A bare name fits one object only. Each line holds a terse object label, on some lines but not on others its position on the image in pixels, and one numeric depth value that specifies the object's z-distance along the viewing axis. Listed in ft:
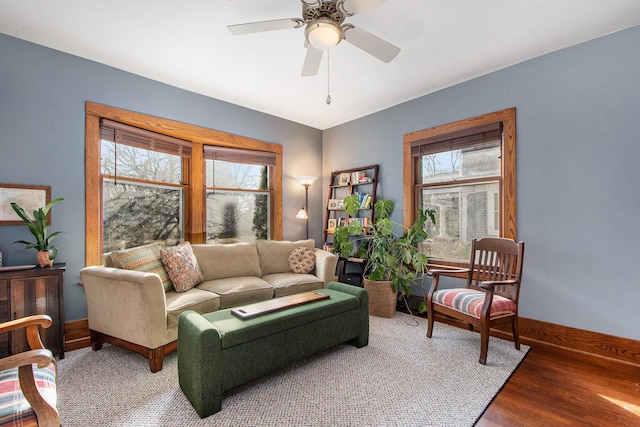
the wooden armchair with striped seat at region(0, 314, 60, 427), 3.50
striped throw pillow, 8.79
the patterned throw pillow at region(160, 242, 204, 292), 9.39
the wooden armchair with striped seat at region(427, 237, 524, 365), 8.09
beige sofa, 7.59
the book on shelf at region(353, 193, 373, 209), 14.08
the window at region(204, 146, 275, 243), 13.29
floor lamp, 14.84
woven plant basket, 11.60
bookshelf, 14.10
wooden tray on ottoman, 7.15
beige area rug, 5.86
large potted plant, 11.59
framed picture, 8.15
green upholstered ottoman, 5.96
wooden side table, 7.38
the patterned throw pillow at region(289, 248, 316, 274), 12.41
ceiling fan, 5.91
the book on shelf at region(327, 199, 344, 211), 15.47
